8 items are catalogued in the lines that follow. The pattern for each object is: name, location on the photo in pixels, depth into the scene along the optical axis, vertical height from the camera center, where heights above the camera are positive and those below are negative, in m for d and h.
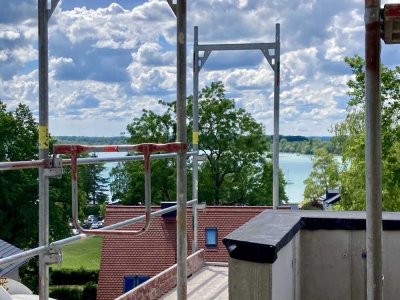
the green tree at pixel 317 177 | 35.50 -2.03
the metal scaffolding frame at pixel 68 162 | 3.88 -0.13
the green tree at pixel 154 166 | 29.36 -1.18
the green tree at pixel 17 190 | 24.14 -1.80
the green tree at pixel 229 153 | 28.95 -0.59
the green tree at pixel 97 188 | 64.06 -4.70
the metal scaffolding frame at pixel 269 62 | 8.78 +1.04
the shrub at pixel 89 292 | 25.01 -5.72
